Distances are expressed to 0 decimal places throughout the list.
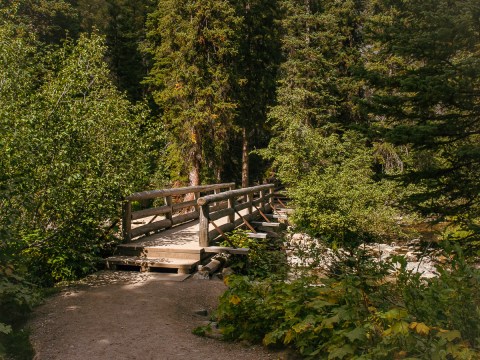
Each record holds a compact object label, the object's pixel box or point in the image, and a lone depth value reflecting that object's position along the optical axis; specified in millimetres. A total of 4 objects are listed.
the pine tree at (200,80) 21609
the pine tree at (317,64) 24719
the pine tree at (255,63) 25438
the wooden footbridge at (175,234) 9797
